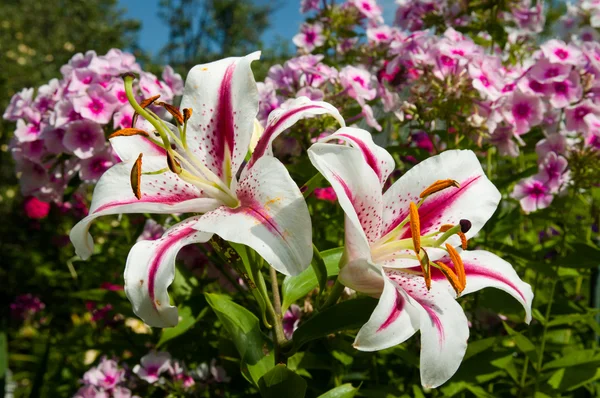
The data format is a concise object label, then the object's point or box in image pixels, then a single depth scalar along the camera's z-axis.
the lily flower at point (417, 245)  0.71
